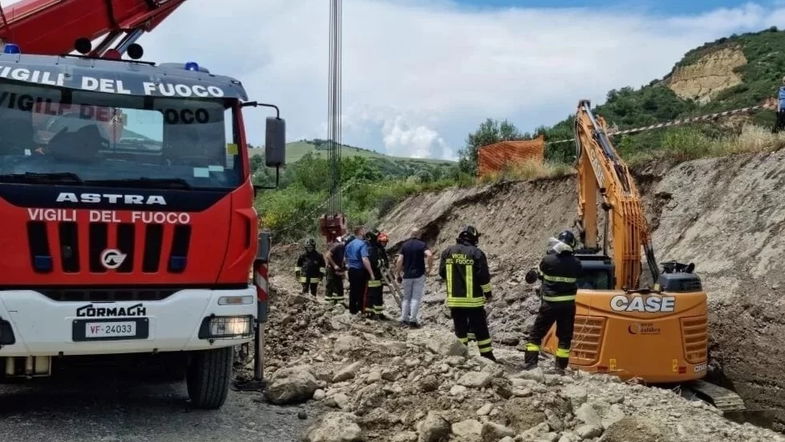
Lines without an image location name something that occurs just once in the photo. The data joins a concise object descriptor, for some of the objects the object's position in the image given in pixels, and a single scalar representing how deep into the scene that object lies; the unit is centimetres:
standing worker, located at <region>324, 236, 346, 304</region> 1545
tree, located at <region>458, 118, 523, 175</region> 2934
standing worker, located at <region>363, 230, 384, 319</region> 1377
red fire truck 542
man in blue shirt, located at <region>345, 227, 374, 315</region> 1354
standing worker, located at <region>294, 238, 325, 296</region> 1688
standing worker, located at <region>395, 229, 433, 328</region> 1309
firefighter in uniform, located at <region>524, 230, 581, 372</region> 918
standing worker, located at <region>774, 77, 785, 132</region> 1522
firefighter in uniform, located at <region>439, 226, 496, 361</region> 970
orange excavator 938
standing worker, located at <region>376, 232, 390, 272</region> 1448
